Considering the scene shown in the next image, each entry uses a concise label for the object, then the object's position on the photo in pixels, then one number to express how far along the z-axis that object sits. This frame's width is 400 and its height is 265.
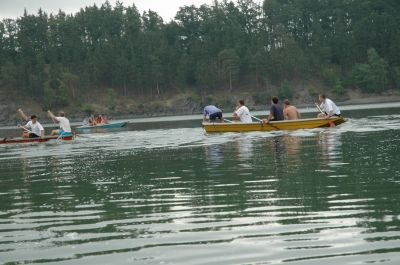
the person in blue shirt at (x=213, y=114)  34.44
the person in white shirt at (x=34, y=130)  33.09
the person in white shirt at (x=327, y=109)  32.16
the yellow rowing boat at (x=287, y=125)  31.30
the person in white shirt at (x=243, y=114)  33.75
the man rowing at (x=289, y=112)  32.19
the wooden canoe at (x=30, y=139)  33.05
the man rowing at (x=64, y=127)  33.50
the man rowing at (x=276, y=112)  31.78
